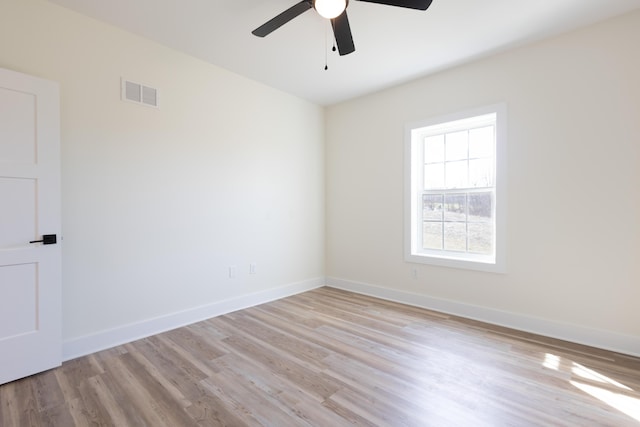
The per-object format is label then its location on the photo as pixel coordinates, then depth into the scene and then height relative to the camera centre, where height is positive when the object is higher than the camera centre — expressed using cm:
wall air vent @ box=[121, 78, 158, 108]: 278 +114
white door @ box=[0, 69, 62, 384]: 211 -10
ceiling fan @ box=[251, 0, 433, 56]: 189 +134
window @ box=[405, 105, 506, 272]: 321 +26
